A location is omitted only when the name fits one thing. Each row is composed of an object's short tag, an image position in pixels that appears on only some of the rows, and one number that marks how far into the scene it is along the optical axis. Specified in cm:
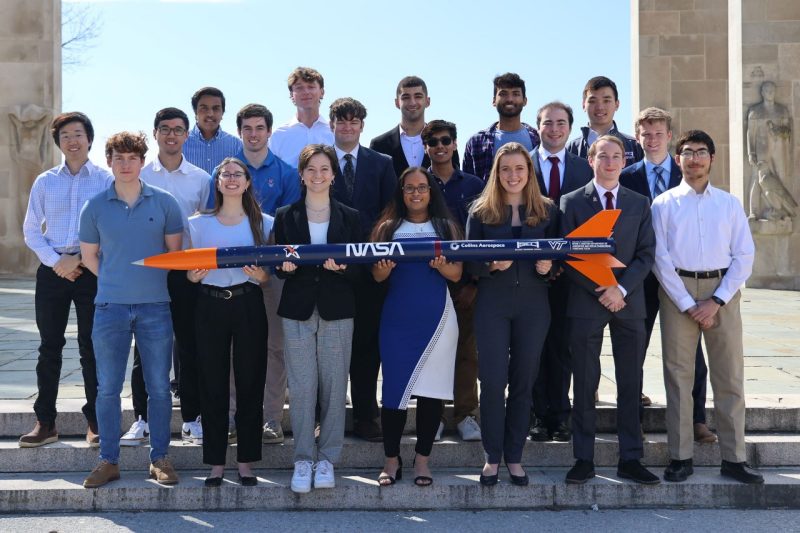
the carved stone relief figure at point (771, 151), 1612
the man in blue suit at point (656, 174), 601
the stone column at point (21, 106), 1972
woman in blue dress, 545
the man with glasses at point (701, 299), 554
